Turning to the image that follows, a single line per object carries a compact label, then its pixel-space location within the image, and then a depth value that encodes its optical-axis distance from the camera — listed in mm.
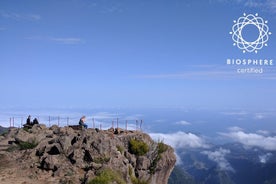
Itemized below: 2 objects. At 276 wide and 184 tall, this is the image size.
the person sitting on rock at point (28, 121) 48239
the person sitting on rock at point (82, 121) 40771
